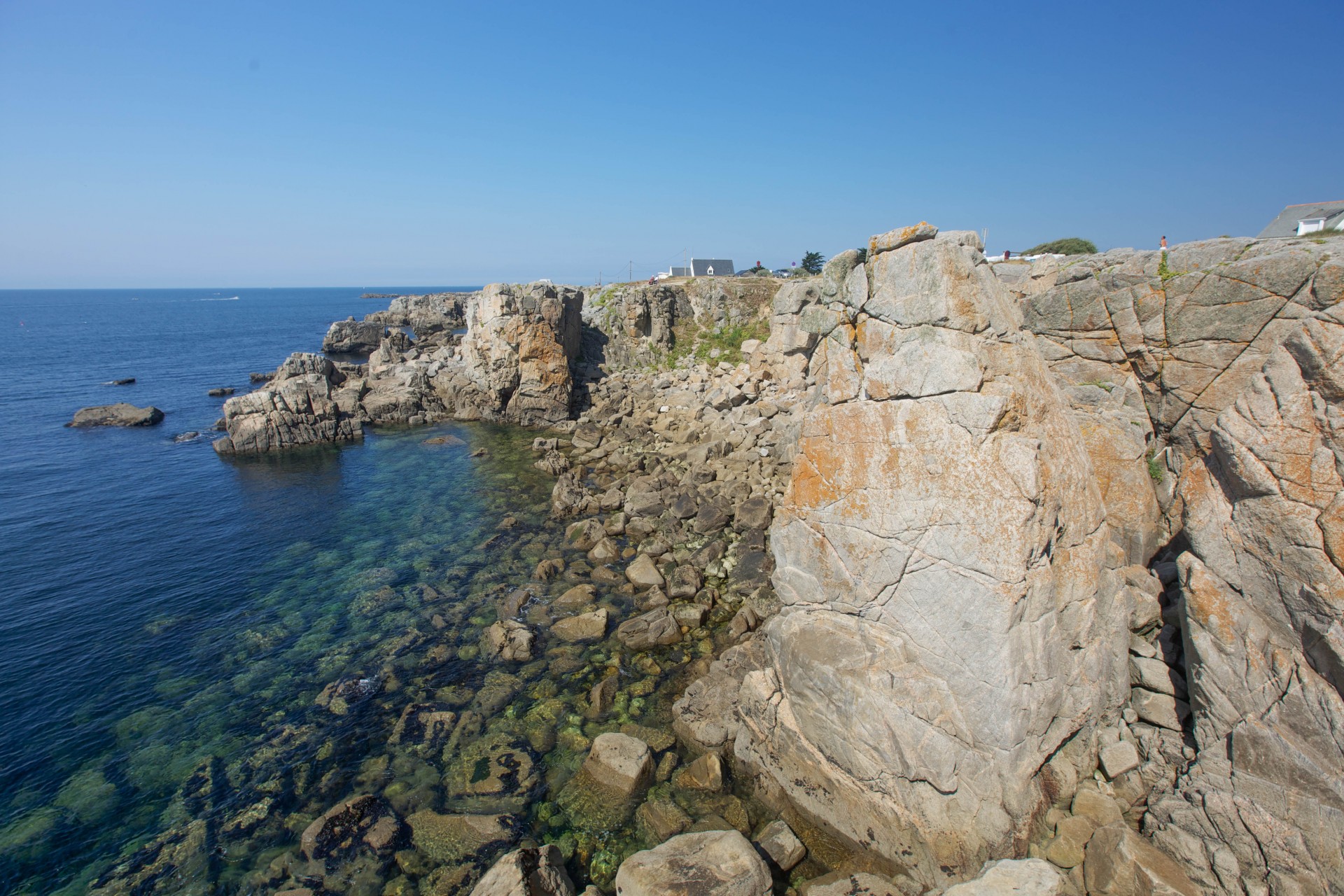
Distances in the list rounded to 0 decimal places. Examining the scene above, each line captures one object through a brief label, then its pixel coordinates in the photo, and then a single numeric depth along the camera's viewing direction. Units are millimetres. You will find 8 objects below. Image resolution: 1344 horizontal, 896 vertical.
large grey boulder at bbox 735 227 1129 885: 9031
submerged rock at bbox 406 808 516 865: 11305
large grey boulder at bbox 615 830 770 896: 9195
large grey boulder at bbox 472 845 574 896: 9211
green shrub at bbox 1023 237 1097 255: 36656
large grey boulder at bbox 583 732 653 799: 12320
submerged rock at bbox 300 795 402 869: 11328
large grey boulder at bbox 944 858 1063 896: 7875
